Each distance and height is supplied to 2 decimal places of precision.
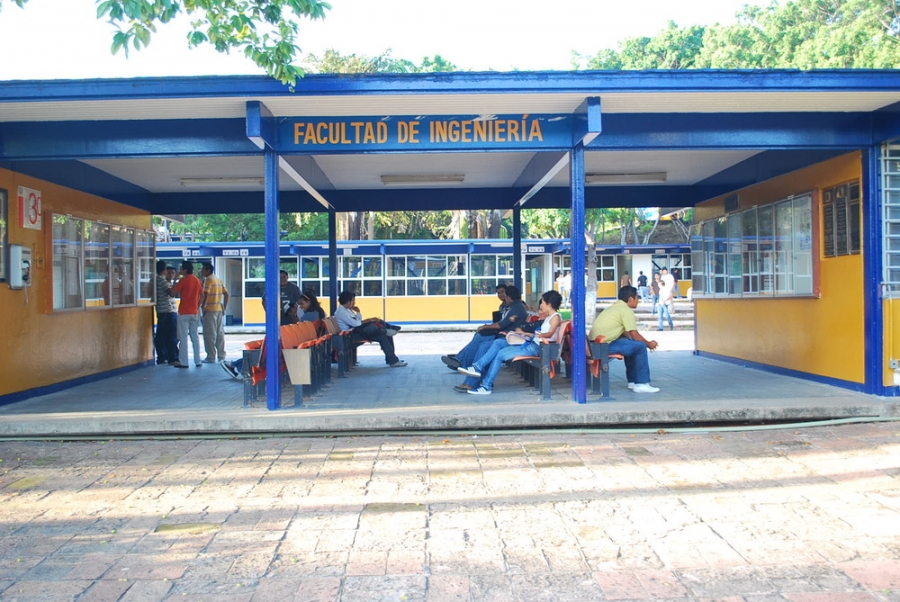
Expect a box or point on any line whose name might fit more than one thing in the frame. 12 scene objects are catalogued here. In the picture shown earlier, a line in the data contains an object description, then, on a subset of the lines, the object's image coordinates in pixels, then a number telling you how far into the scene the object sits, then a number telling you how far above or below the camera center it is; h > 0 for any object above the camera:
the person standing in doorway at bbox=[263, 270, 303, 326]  10.54 +0.05
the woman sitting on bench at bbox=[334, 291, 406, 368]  11.17 -0.38
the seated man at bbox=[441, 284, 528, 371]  9.62 -0.39
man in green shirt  8.40 -0.40
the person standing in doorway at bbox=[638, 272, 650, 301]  31.06 +0.44
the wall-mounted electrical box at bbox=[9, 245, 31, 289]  8.38 +0.44
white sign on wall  8.74 +1.14
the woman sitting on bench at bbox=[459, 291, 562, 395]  8.42 -0.55
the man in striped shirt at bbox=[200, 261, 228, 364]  12.29 -0.18
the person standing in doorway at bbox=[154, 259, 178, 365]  12.91 -0.43
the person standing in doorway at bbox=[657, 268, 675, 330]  20.45 +0.17
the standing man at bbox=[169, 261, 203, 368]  11.99 -0.06
